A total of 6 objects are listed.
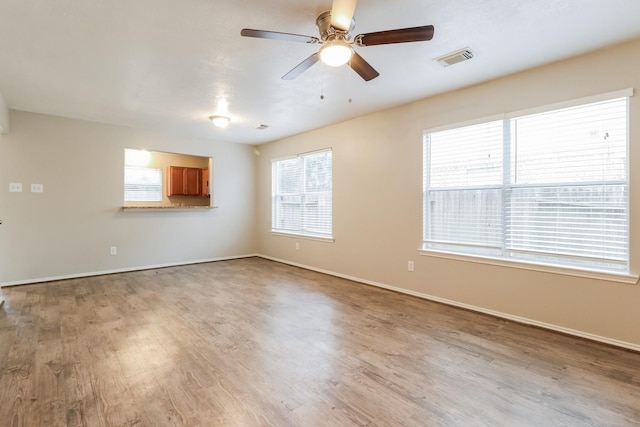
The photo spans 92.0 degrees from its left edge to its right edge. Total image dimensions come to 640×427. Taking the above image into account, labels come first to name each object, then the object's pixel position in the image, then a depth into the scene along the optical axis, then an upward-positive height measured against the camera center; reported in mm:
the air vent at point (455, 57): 2611 +1333
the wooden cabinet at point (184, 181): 7156 +642
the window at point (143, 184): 6883 +546
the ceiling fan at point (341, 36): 1788 +1072
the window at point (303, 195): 5211 +259
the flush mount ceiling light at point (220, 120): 4406 +1268
